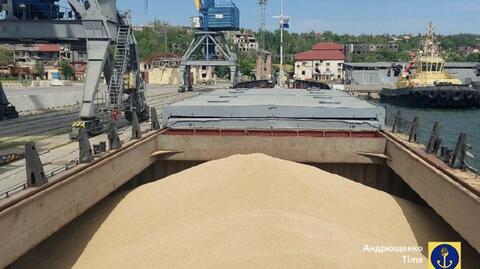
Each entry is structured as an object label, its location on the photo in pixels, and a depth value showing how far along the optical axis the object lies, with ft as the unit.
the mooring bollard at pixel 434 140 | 47.53
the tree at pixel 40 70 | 384.06
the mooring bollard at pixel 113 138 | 50.21
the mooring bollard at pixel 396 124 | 63.33
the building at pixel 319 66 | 501.15
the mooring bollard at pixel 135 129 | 57.21
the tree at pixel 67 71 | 385.81
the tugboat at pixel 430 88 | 186.09
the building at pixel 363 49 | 629.10
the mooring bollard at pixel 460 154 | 40.93
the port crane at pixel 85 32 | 71.77
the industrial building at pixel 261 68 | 282.97
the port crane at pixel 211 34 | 226.17
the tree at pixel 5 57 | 375.94
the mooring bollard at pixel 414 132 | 55.47
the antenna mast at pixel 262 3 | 301.24
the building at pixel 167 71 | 365.40
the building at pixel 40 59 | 387.75
